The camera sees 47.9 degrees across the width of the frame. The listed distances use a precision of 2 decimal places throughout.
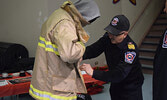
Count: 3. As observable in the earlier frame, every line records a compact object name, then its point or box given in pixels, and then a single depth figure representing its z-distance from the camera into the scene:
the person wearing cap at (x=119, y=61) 1.70
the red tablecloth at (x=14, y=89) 2.48
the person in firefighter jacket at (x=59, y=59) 1.36
